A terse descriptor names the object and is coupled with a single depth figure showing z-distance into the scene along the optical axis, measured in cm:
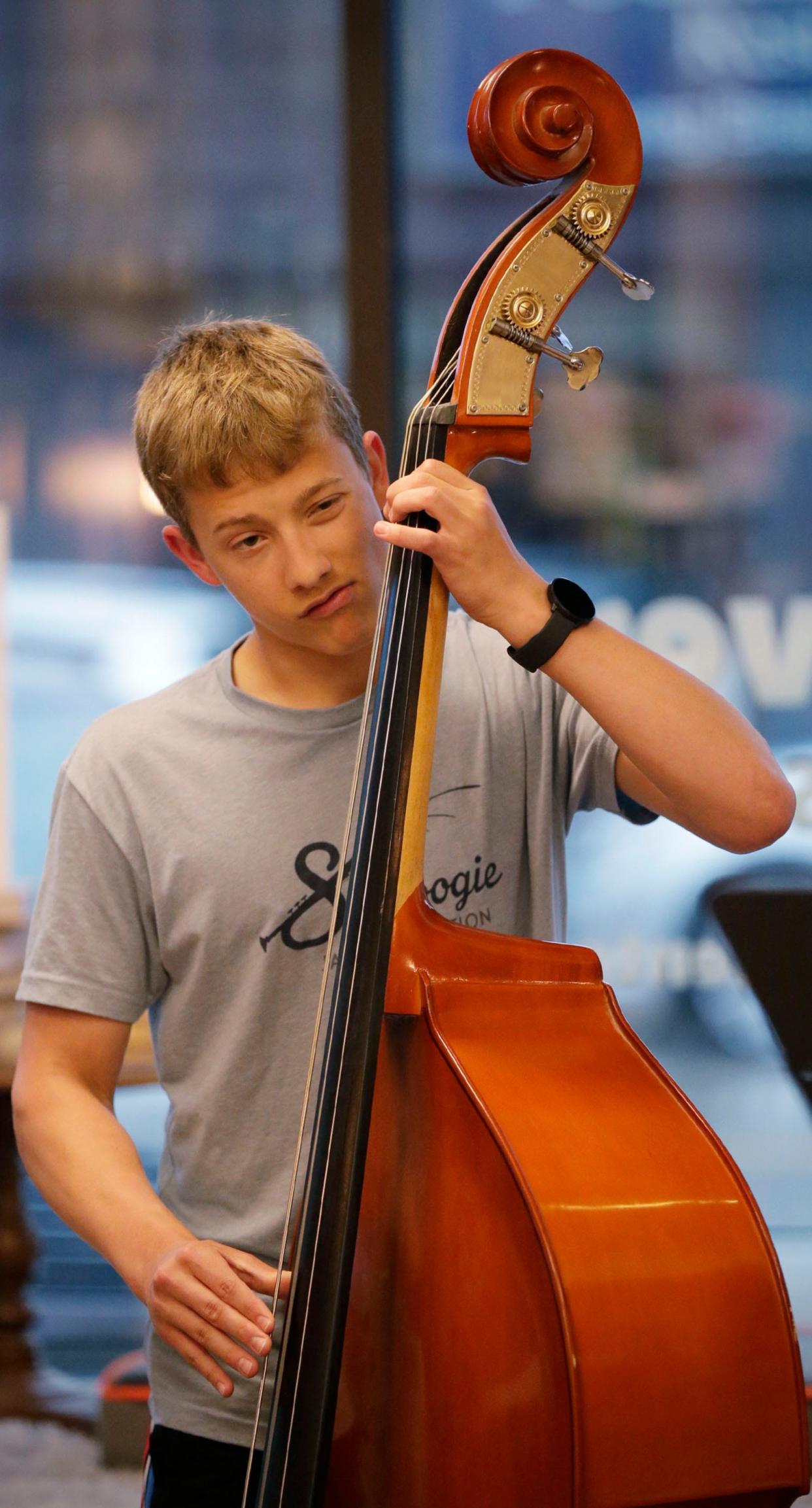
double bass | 490
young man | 524
